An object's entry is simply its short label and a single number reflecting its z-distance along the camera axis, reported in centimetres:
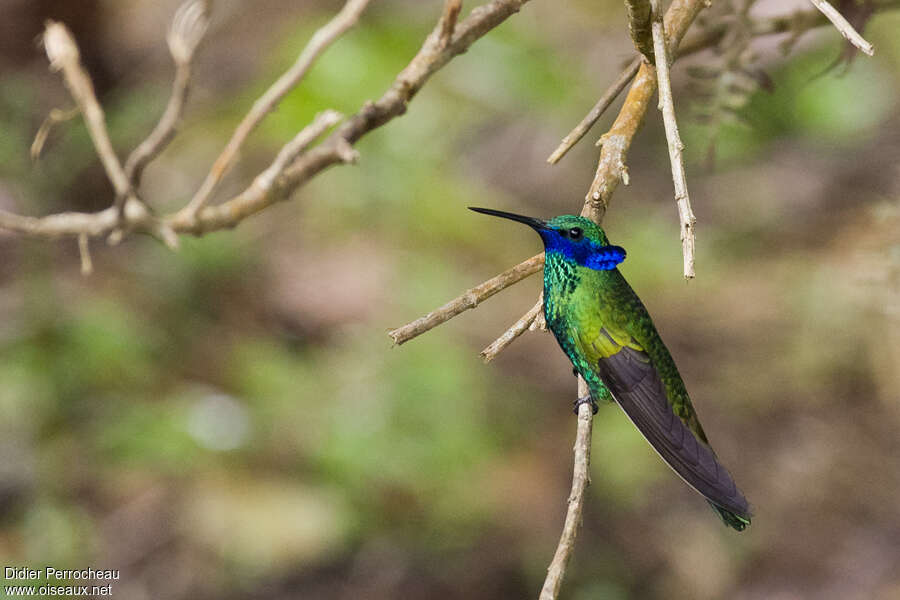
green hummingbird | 412
